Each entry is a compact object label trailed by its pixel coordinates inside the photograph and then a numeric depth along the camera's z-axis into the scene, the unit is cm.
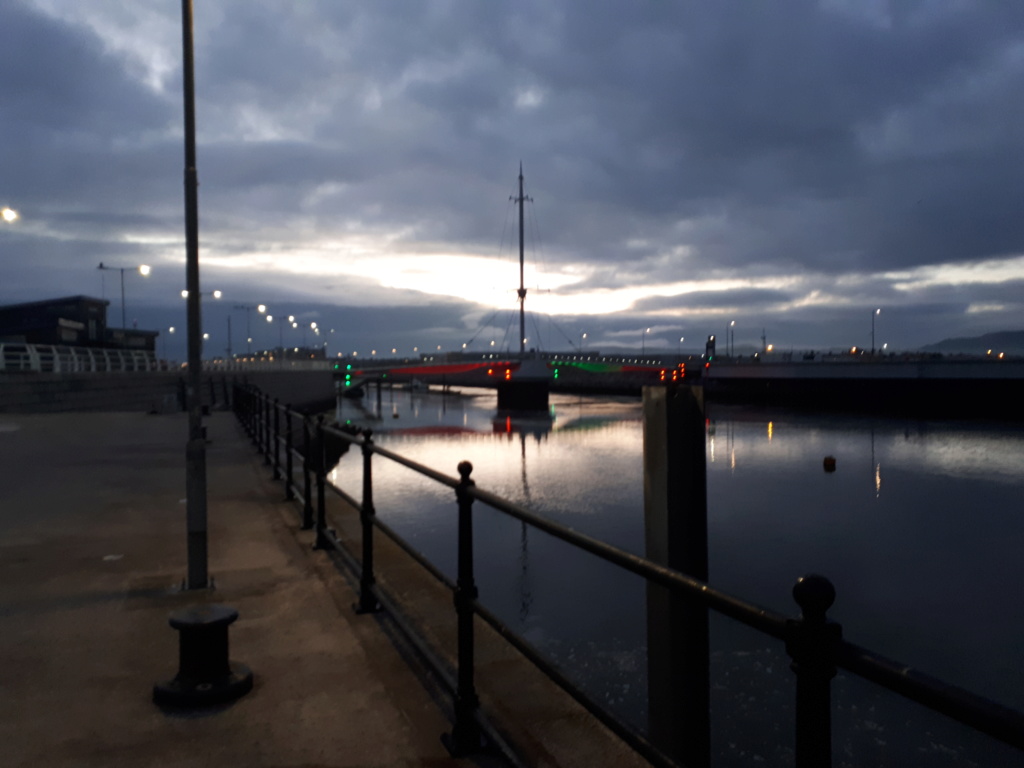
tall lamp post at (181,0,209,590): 612
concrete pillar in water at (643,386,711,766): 292
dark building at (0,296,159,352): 6888
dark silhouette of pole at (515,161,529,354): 8025
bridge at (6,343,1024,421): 3020
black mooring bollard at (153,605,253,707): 406
